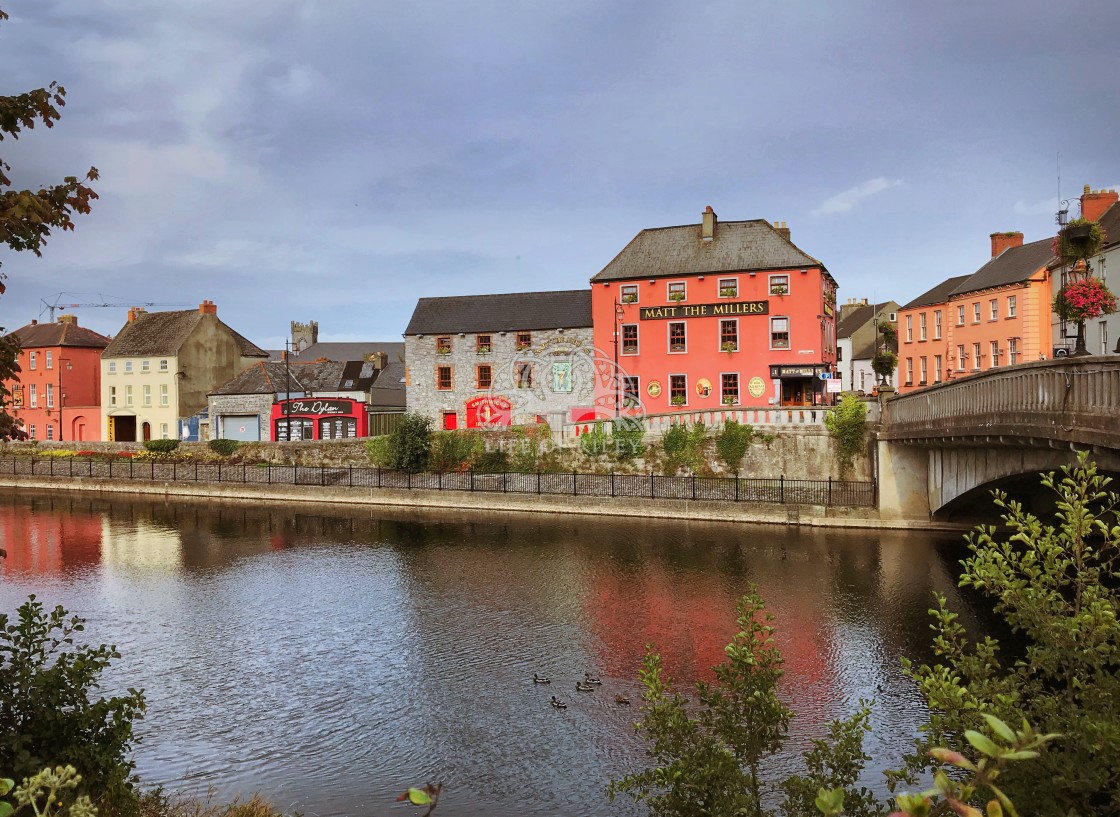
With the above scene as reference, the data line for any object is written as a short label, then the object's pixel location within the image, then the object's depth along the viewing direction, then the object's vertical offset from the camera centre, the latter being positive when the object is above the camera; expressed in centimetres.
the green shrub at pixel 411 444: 4038 -54
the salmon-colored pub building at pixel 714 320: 4238 +563
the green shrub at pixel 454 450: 4081 -91
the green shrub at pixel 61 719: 785 -271
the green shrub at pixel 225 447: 4919 -58
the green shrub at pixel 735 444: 3541 -79
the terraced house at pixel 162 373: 5984 +488
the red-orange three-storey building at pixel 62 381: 6328 +477
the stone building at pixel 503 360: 4725 +414
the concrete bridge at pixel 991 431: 1433 -26
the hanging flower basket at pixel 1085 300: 1552 +223
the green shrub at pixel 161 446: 5050 -45
